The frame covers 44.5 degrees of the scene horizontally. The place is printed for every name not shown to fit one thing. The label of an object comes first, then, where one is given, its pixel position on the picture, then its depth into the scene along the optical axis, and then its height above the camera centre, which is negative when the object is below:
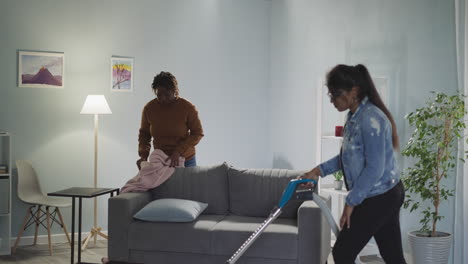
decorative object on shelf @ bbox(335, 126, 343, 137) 4.79 +0.03
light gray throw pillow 3.98 -0.56
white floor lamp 5.23 +0.19
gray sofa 3.76 -0.64
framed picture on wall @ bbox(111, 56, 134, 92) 5.69 +0.58
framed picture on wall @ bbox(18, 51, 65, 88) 5.33 +0.58
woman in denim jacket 2.41 -0.14
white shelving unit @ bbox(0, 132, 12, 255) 4.94 -0.64
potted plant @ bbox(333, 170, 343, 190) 4.79 -0.38
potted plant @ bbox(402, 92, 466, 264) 3.92 -0.19
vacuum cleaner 2.75 -0.30
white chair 5.07 -0.63
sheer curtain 3.99 -0.24
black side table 4.10 -0.45
